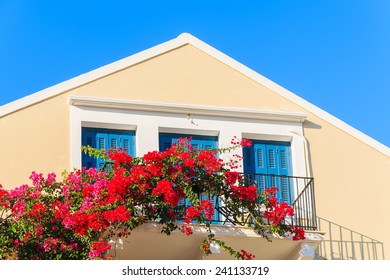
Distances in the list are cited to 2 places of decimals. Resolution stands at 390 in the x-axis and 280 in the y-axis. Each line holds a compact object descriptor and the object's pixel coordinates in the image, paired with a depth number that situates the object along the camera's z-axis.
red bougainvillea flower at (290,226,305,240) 22.81
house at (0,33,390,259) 23.52
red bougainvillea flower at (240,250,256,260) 22.07
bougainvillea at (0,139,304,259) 21.61
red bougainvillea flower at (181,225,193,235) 21.94
